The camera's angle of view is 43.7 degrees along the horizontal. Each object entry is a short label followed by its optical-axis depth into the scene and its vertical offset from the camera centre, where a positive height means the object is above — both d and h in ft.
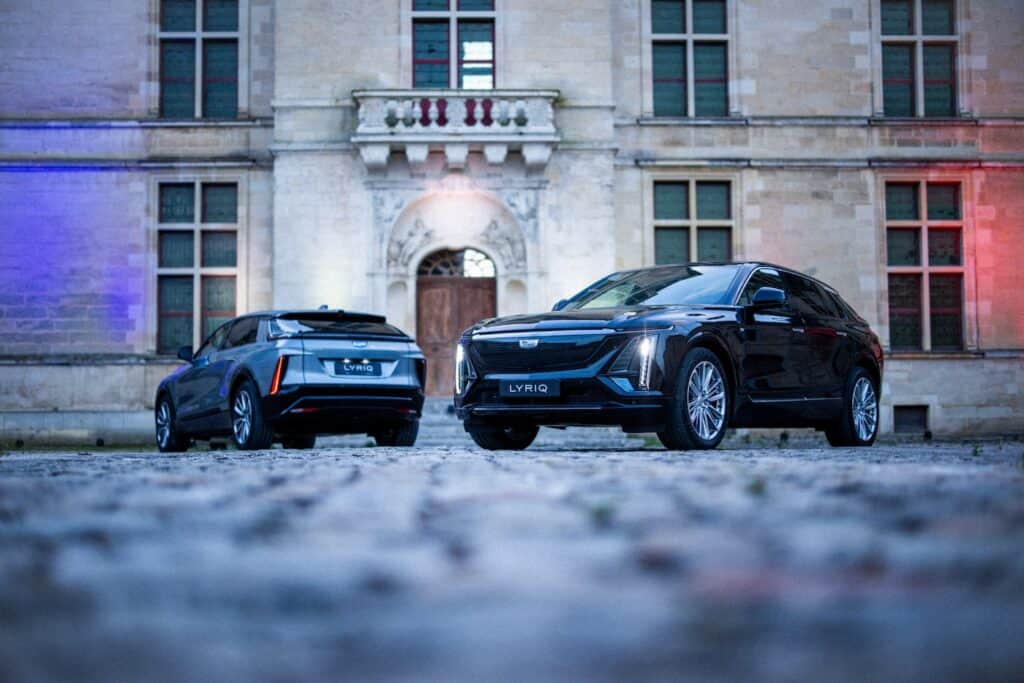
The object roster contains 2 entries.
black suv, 32.68 +0.78
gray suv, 42.50 +0.37
